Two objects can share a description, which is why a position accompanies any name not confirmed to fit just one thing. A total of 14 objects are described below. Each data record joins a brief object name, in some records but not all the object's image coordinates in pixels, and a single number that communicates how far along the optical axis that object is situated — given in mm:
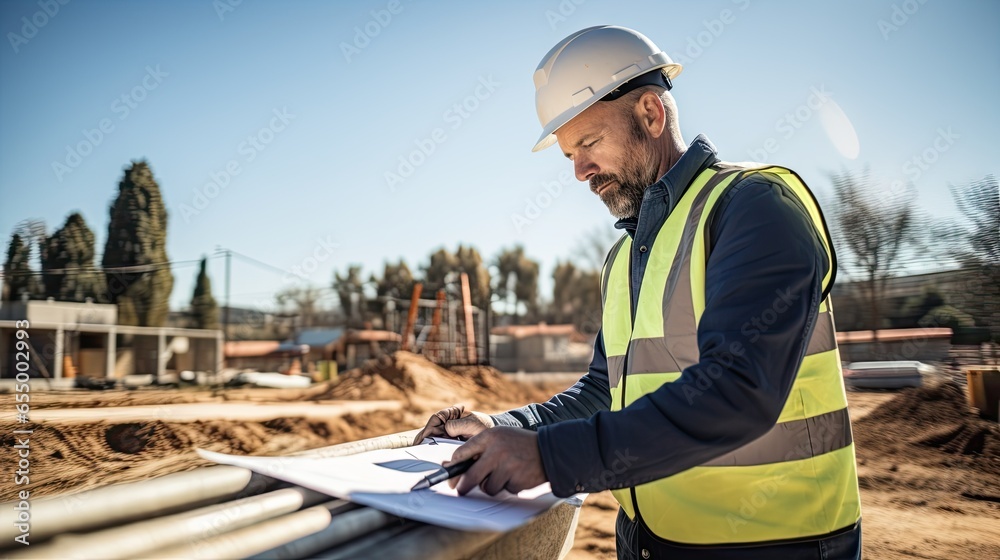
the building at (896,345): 9305
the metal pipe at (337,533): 825
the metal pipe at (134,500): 826
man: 974
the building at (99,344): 12133
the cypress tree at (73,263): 15558
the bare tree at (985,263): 7215
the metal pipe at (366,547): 831
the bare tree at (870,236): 9539
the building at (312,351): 30912
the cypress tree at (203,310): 28859
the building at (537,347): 34812
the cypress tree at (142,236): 26125
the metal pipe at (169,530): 782
